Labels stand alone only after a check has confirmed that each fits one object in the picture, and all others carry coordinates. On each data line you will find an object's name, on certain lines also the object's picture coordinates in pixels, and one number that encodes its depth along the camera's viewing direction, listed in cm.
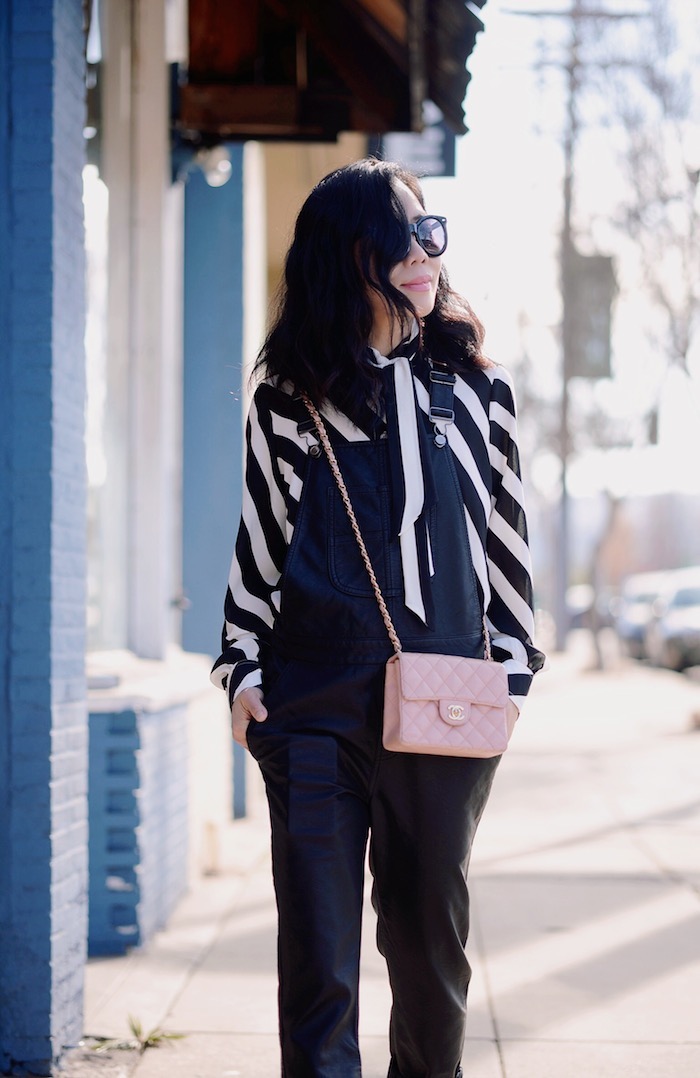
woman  237
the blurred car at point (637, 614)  3008
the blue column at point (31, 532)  345
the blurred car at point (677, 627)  2417
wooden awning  599
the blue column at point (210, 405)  743
